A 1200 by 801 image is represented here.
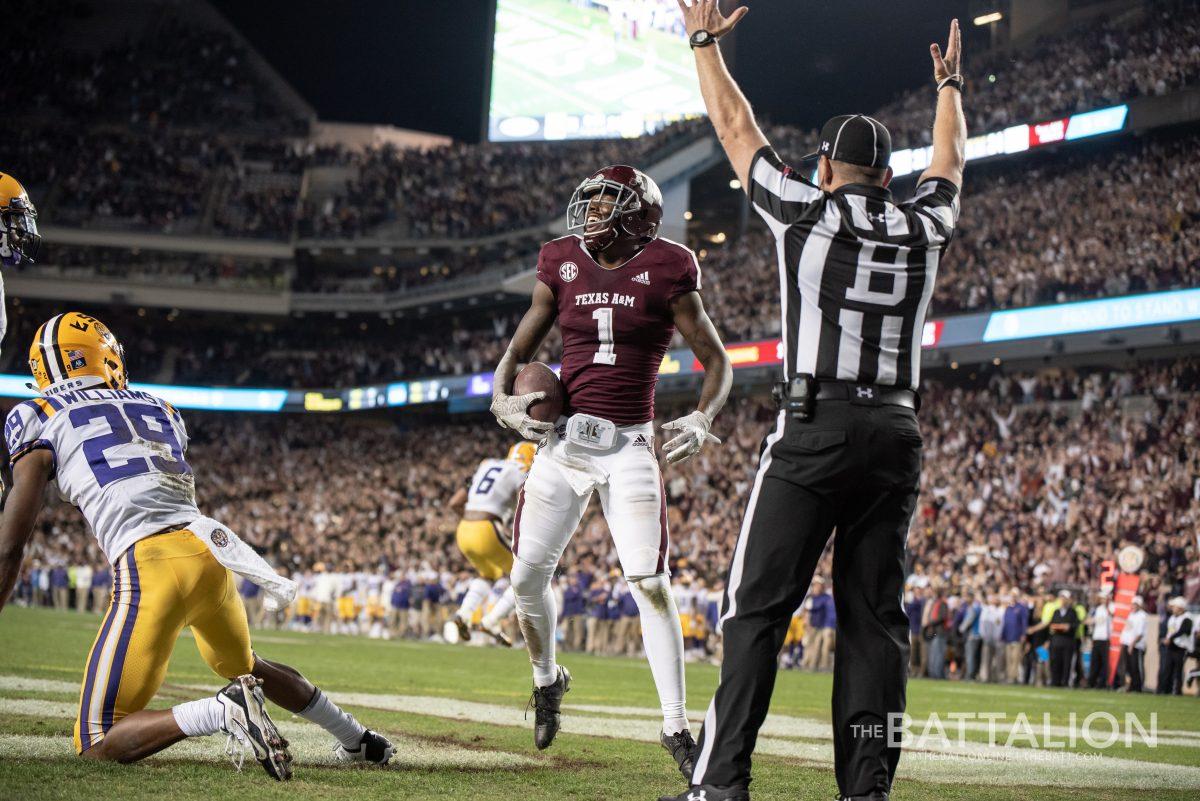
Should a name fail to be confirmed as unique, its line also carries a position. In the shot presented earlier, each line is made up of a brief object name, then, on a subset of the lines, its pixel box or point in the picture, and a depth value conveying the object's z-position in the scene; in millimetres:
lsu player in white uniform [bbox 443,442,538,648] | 12289
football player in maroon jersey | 5547
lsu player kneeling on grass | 4410
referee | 3822
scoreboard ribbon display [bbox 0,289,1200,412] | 22406
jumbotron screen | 39594
